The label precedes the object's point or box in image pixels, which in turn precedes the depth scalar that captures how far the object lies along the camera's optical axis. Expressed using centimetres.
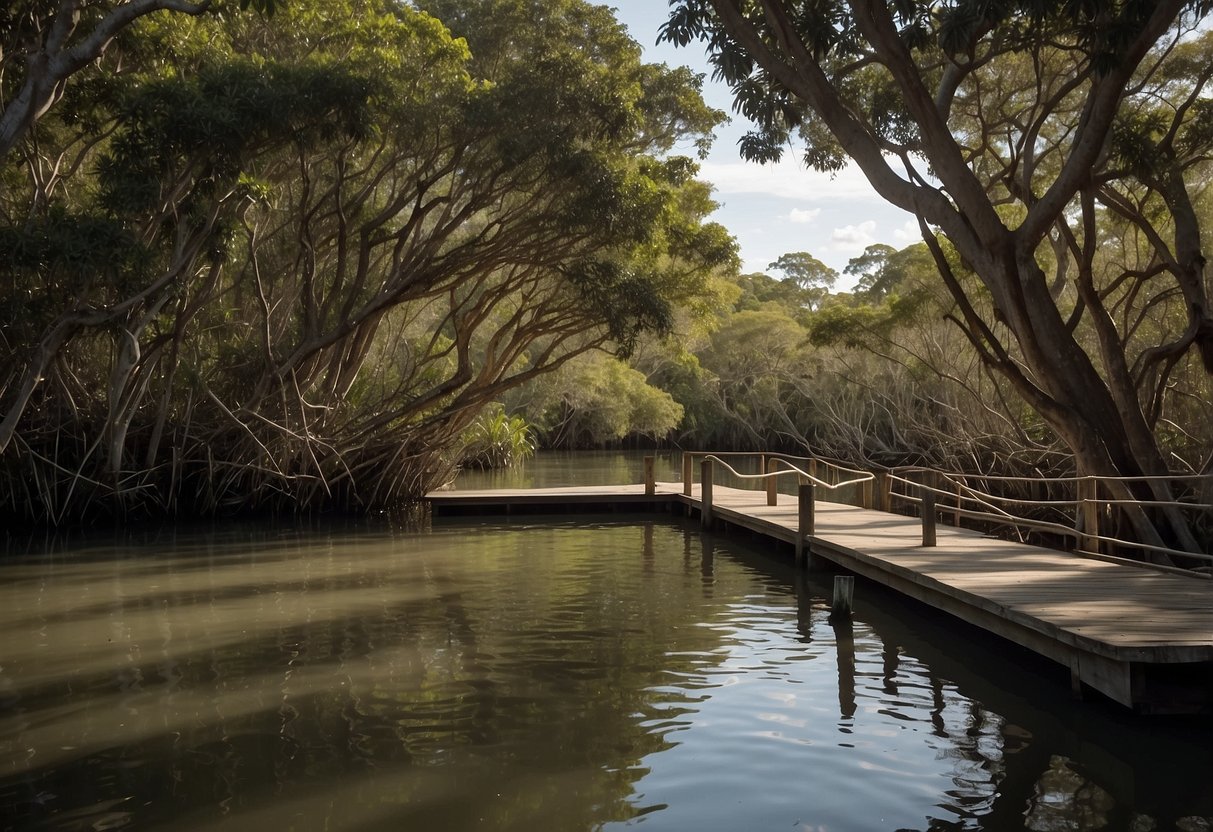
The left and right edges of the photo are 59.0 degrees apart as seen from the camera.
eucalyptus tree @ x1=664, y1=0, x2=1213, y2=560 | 1120
